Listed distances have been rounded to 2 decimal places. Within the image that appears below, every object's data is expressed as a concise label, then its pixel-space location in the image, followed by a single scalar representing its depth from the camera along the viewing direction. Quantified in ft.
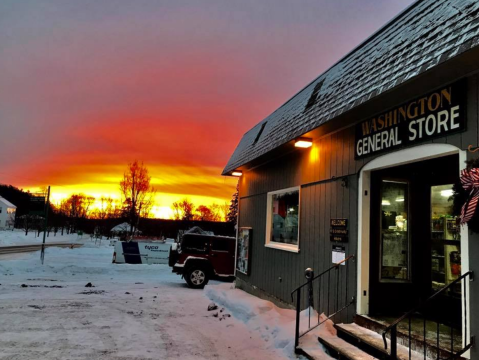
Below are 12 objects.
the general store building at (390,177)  12.57
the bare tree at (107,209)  209.46
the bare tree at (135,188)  109.19
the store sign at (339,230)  19.70
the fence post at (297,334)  17.17
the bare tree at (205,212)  217.36
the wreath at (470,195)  11.16
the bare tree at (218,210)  219.16
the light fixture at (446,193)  18.40
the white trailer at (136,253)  58.49
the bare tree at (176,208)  218.59
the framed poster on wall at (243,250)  35.86
